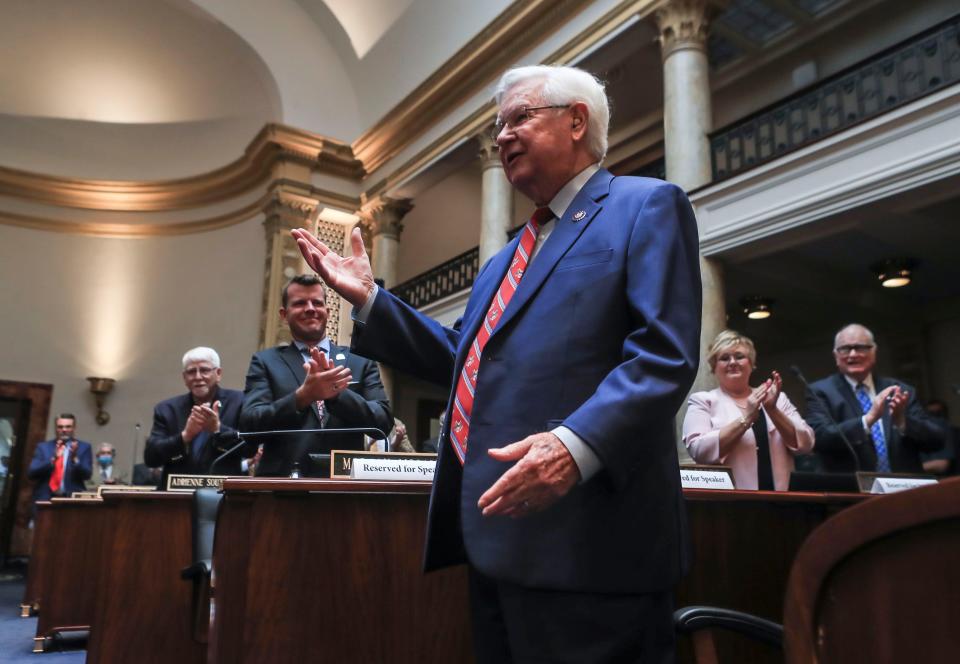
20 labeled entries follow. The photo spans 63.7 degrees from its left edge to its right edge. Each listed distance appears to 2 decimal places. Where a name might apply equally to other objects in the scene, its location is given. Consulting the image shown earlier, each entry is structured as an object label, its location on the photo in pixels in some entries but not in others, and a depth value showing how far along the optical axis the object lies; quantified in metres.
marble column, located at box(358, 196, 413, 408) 11.63
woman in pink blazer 2.75
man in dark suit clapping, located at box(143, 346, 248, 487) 3.15
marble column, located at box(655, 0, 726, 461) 6.96
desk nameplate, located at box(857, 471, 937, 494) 2.31
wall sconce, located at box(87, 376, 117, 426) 11.75
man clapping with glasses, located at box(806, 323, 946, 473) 3.13
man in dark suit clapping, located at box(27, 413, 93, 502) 7.30
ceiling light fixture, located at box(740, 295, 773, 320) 8.39
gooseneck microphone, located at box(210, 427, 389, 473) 2.00
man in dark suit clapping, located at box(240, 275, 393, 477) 2.38
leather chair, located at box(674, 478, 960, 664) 0.54
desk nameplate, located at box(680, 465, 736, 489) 2.21
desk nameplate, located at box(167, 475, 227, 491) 2.83
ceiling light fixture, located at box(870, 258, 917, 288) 7.39
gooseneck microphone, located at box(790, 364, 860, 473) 2.98
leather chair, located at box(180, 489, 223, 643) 2.39
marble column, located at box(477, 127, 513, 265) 9.44
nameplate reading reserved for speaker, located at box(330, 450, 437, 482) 1.79
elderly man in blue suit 1.03
